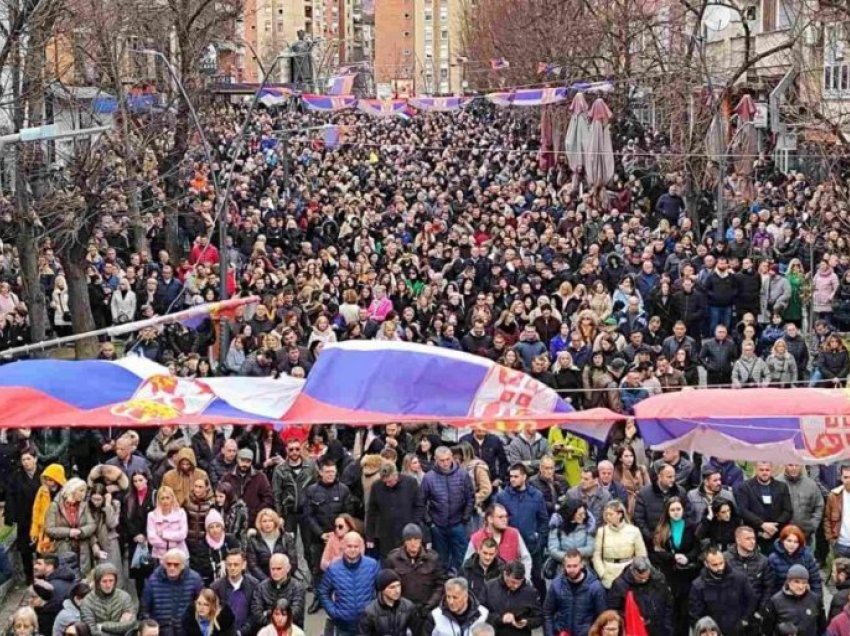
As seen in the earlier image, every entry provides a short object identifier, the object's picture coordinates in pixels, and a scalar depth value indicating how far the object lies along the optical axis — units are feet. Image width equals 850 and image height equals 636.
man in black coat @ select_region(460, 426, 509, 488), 41.98
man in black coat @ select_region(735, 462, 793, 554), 36.83
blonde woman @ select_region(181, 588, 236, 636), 31.12
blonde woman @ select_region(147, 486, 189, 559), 36.24
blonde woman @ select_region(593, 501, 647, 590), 34.22
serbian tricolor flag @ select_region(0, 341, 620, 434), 32.68
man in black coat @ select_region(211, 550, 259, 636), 32.35
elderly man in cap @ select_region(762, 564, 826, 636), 31.68
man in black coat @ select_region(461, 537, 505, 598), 33.04
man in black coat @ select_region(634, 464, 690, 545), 36.60
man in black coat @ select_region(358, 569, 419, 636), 30.94
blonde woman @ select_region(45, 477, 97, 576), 37.29
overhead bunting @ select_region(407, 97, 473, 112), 155.22
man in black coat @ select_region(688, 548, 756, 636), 32.73
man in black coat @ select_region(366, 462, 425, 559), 37.55
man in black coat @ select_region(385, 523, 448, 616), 32.99
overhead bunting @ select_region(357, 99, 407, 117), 152.25
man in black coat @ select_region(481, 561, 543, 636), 31.68
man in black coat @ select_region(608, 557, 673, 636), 32.67
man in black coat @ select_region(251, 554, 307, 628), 32.01
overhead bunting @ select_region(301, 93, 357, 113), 153.58
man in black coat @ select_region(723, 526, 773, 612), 33.17
